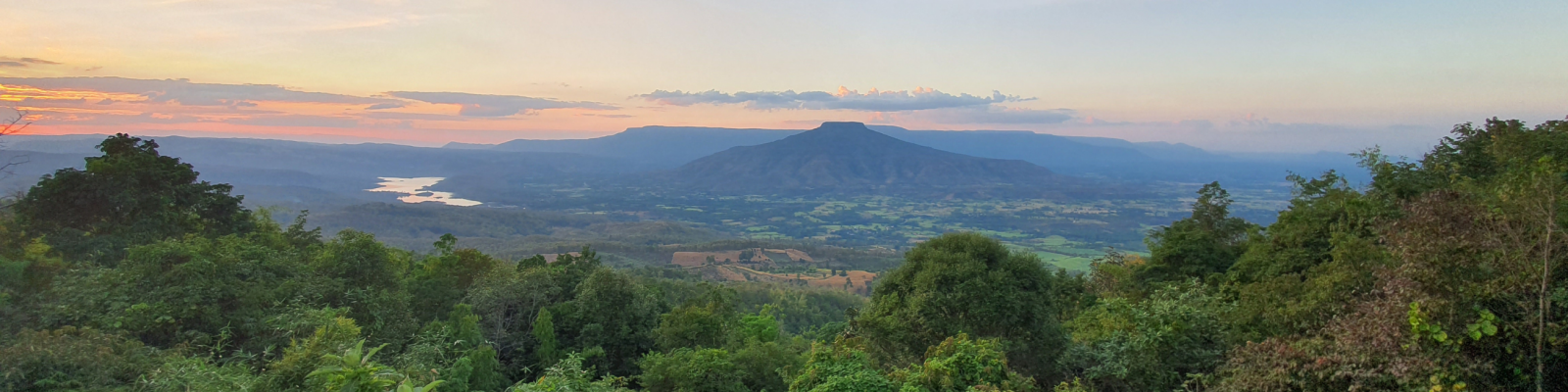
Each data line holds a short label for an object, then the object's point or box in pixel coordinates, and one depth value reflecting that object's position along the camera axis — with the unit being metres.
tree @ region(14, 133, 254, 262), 16.19
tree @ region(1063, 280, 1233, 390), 9.62
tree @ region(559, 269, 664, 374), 16.64
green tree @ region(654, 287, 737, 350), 15.98
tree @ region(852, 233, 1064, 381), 11.77
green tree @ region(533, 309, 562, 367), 14.97
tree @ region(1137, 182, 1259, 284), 18.97
